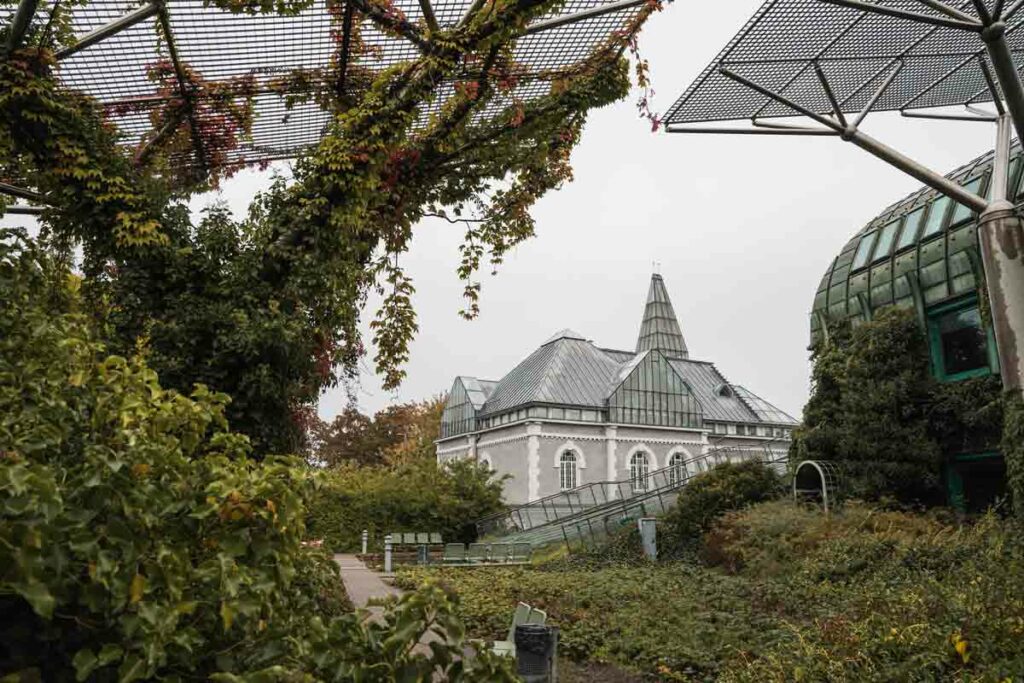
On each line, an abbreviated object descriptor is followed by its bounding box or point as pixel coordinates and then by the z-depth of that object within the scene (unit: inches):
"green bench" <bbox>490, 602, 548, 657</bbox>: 273.1
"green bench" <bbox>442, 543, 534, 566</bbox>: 837.8
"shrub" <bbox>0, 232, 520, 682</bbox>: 90.1
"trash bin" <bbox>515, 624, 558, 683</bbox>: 256.5
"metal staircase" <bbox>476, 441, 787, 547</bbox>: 904.9
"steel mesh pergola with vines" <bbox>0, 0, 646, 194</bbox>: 292.8
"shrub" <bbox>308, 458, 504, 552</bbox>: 1120.6
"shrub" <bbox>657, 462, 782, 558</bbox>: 754.8
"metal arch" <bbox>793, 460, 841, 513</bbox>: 706.1
